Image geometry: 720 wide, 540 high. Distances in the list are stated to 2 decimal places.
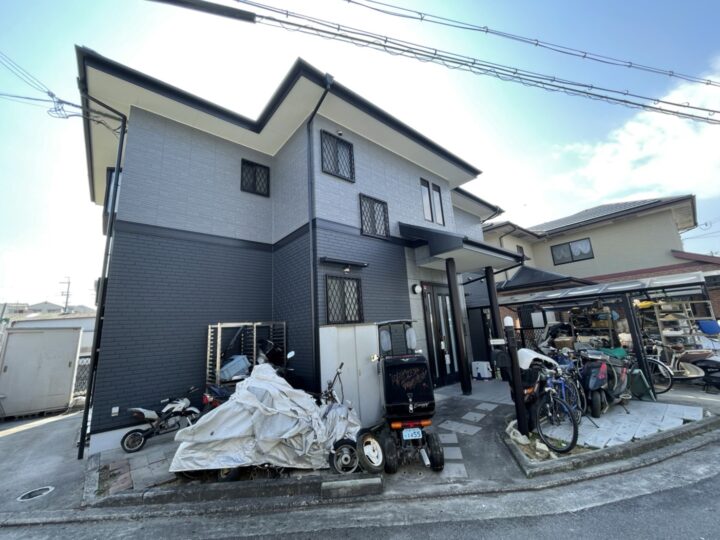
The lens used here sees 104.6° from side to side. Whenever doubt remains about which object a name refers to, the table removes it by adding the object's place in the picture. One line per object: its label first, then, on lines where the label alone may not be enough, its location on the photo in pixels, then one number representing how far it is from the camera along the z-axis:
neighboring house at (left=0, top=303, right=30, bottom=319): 40.83
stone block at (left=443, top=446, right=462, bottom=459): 3.97
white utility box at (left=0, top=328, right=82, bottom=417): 7.32
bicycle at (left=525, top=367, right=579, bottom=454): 3.98
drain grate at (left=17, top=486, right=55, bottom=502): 3.52
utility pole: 35.78
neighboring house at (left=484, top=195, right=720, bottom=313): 10.84
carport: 5.83
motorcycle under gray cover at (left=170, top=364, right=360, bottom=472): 3.43
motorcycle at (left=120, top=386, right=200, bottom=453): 4.54
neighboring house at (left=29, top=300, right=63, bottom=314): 41.47
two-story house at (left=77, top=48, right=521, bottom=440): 5.36
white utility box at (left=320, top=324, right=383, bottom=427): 5.12
